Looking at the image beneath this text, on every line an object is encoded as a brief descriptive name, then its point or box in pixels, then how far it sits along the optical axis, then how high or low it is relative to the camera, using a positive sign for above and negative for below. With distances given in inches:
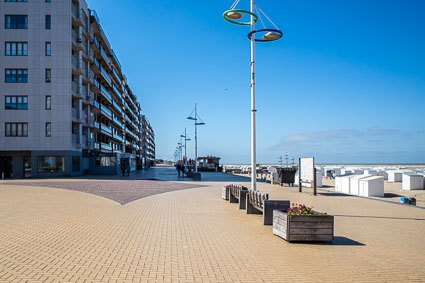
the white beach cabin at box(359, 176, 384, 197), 705.0 -71.1
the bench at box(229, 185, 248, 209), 485.7 -64.6
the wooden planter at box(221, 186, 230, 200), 590.8 -72.0
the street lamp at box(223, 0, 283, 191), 443.9 +156.4
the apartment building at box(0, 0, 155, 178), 1418.6 +256.0
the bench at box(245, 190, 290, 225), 360.5 -59.2
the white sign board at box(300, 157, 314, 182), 703.7 -35.5
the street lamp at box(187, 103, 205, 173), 1559.3 +129.7
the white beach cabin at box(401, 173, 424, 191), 874.1 -75.9
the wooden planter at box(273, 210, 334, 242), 291.3 -64.8
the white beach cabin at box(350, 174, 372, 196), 740.0 -69.0
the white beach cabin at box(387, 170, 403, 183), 1189.8 -83.0
